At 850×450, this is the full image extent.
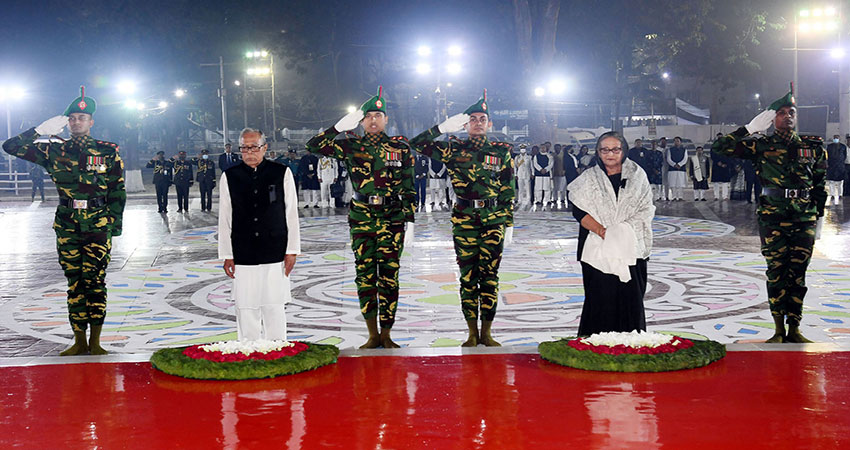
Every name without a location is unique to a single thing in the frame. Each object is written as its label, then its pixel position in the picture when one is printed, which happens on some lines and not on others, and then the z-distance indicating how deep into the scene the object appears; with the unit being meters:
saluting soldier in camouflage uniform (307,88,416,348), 7.30
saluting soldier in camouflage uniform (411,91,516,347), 7.45
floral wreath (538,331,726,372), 6.03
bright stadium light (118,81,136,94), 35.19
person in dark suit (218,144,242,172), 23.78
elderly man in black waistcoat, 6.77
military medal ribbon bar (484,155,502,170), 7.49
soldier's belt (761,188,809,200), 7.49
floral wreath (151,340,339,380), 5.96
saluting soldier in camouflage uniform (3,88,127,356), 7.32
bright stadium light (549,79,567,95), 35.14
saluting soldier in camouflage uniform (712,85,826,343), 7.48
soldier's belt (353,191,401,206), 7.30
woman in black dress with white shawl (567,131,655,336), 6.56
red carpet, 4.71
